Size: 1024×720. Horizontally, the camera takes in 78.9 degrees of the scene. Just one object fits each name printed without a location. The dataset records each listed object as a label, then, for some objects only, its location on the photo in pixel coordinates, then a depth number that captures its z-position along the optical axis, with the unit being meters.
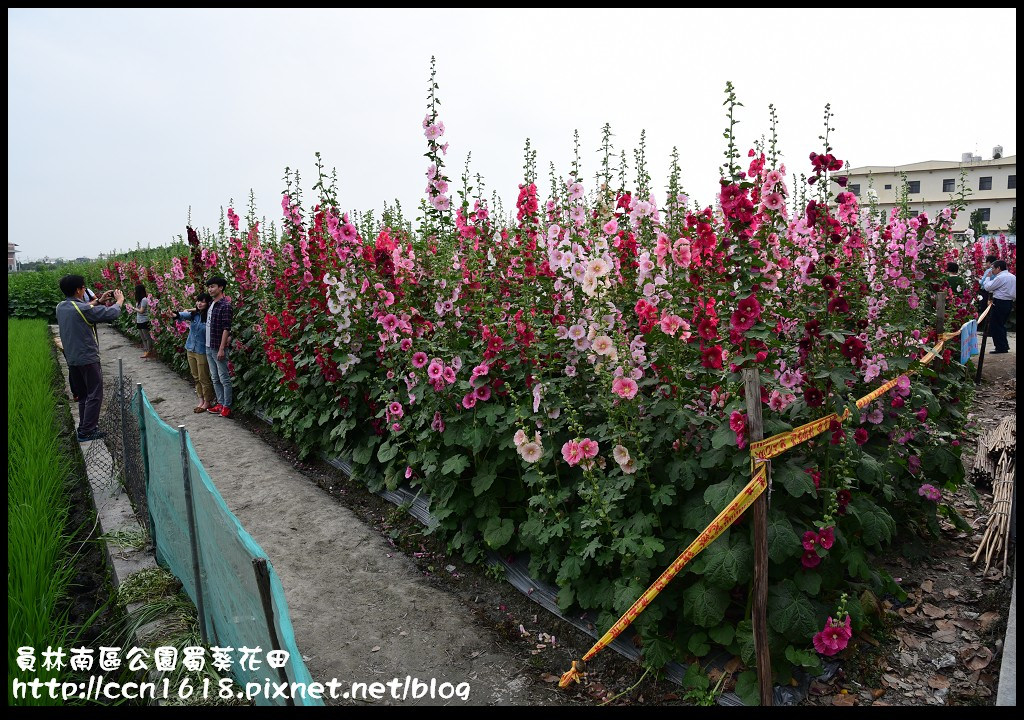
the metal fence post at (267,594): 1.89
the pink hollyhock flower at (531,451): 3.37
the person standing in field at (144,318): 11.67
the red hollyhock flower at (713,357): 2.74
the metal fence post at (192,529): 2.90
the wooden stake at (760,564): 2.60
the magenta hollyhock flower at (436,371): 3.94
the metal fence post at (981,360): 8.72
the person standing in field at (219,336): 7.92
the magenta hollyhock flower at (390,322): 4.41
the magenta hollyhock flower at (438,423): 4.16
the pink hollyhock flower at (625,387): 2.88
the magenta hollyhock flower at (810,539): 2.72
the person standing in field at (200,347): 8.41
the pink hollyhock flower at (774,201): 3.00
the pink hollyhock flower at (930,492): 3.86
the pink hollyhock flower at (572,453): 3.06
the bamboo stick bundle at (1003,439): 4.68
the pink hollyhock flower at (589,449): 3.05
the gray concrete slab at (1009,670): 2.45
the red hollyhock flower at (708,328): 2.79
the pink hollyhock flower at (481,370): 3.78
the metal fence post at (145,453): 4.02
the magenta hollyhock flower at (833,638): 2.69
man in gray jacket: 7.02
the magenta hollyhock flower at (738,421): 2.67
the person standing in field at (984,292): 11.06
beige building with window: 50.33
